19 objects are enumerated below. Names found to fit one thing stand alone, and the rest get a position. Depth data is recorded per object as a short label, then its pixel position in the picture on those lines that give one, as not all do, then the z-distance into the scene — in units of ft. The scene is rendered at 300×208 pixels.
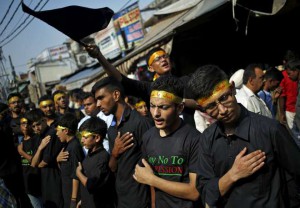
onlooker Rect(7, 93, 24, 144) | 21.02
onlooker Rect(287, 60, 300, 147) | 18.38
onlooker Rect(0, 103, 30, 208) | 11.14
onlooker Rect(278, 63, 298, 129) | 20.45
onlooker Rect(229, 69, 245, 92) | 15.65
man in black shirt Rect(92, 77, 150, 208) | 9.59
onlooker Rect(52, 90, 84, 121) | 21.50
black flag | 8.59
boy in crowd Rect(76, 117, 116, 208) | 11.16
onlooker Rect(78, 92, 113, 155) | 18.90
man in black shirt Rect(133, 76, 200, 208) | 7.62
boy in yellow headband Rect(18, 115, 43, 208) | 16.34
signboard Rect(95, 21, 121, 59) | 50.52
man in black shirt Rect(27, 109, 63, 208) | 15.03
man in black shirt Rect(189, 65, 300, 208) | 5.75
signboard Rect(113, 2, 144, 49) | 44.61
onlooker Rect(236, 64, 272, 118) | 13.16
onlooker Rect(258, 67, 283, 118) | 17.01
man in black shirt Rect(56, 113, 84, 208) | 13.00
